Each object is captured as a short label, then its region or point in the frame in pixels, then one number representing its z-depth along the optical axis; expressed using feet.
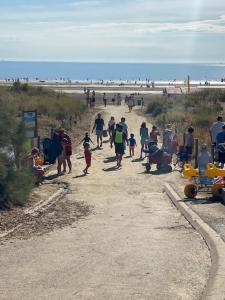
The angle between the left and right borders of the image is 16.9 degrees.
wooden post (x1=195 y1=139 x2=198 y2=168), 73.22
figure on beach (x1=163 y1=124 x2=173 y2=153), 80.28
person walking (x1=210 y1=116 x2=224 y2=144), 72.95
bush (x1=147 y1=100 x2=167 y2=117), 161.17
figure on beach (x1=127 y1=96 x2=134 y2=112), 170.08
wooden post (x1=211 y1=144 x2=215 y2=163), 68.13
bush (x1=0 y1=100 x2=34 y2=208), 52.11
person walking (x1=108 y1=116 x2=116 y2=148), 98.85
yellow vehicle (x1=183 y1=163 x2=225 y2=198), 55.36
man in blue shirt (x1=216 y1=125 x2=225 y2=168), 62.54
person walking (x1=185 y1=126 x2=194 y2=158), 76.61
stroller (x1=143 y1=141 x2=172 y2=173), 75.61
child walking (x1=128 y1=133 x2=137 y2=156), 87.25
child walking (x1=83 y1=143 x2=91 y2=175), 73.72
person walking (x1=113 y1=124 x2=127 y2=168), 79.41
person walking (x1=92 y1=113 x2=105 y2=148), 97.48
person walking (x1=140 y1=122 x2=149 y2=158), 88.64
